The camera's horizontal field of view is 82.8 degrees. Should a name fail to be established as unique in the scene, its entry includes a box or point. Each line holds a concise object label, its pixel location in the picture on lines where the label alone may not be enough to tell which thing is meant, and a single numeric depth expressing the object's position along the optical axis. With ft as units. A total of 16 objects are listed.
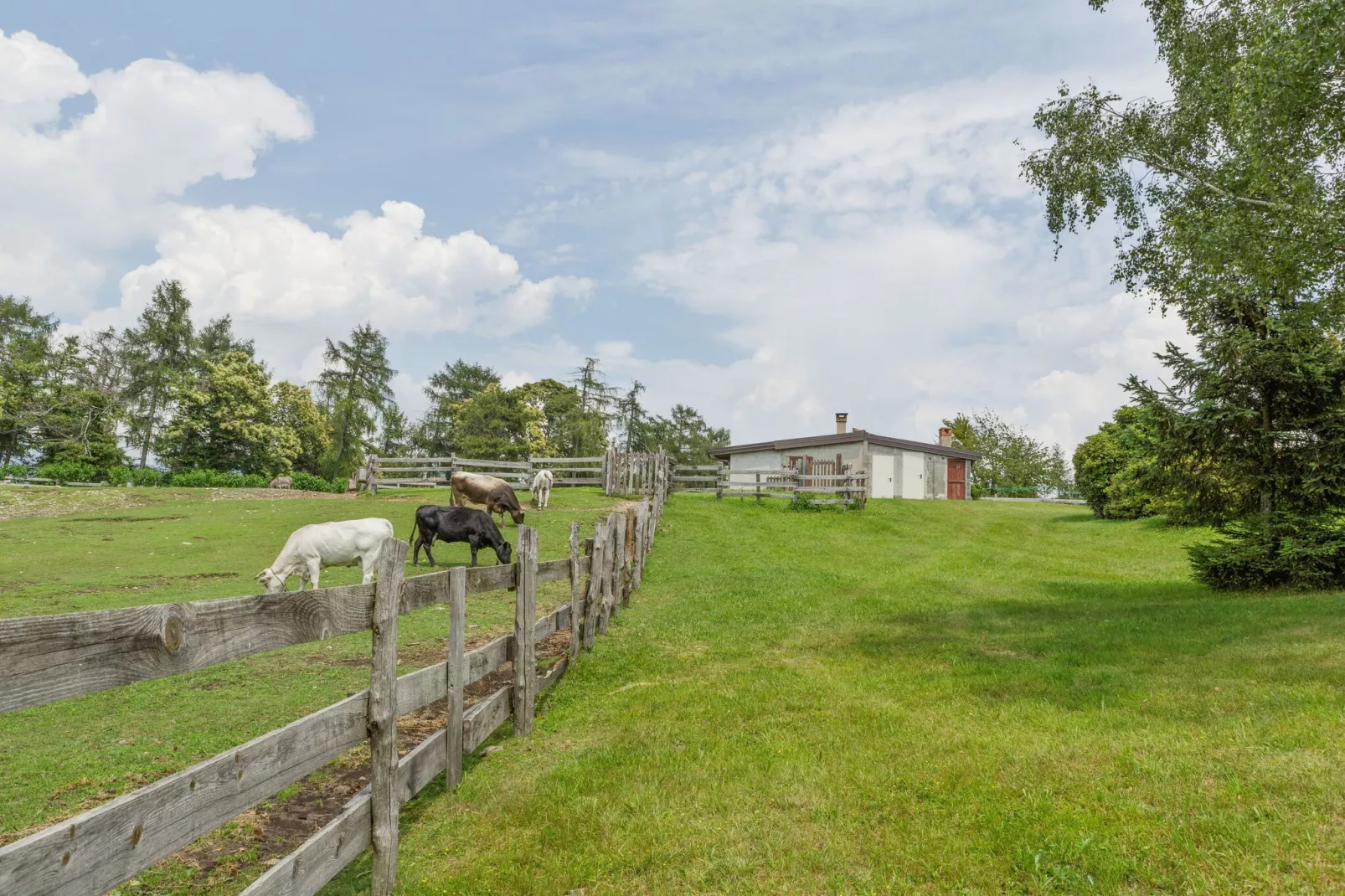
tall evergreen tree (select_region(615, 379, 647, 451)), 233.35
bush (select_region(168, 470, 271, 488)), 114.21
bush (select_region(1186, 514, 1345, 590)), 43.65
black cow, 50.70
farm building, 127.03
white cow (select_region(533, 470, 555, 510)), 81.76
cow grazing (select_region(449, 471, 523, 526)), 68.95
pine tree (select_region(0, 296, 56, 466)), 149.79
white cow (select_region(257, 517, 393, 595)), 36.88
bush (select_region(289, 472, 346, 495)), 127.54
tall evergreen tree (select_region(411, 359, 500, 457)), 224.33
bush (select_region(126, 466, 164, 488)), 133.18
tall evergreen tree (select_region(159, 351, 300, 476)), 156.46
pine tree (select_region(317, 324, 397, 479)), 195.00
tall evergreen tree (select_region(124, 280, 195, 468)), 177.58
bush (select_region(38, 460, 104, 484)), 128.47
